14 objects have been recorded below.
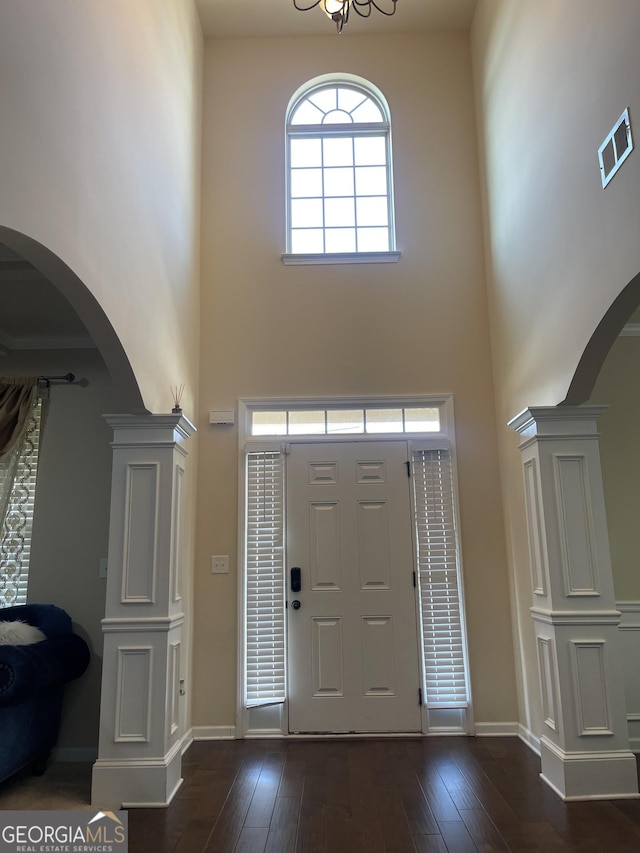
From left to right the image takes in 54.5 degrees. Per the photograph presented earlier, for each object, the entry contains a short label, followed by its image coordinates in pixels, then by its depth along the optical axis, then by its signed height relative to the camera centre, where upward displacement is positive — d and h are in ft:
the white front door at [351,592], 14.29 -0.70
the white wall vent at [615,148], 8.74 +5.84
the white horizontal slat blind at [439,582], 14.40 -0.50
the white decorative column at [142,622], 10.50 -0.98
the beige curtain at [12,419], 13.78 +3.26
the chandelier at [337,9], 10.55 +9.25
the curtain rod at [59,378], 14.25 +4.23
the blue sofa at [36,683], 10.80 -2.06
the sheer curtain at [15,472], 13.57 +2.09
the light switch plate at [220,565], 15.07 -0.02
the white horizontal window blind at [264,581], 14.47 -0.41
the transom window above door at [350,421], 15.78 +3.51
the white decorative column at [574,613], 10.55 -0.96
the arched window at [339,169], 17.24 +10.97
